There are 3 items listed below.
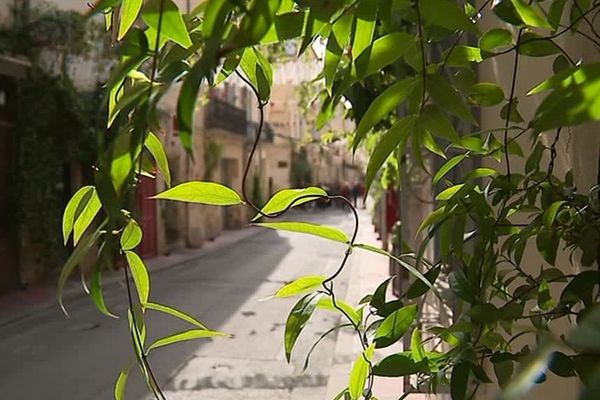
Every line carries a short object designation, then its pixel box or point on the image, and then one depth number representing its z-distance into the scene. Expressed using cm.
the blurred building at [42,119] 1044
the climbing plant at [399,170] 55
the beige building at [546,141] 148
